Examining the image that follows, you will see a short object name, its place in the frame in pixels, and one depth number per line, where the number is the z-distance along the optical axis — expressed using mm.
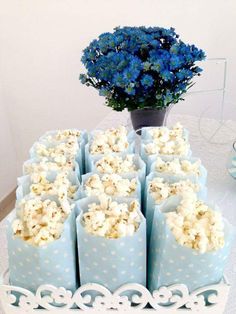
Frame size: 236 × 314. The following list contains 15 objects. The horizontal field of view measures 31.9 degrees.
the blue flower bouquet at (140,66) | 1059
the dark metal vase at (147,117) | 1216
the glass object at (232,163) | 1191
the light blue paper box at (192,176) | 812
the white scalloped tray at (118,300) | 683
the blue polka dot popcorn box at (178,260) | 643
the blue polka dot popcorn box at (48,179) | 798
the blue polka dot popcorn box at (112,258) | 649
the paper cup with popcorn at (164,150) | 914
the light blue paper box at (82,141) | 949
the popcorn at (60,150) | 914
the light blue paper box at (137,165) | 829
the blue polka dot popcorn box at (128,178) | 768
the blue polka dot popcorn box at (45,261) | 651
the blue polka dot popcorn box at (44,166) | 844
